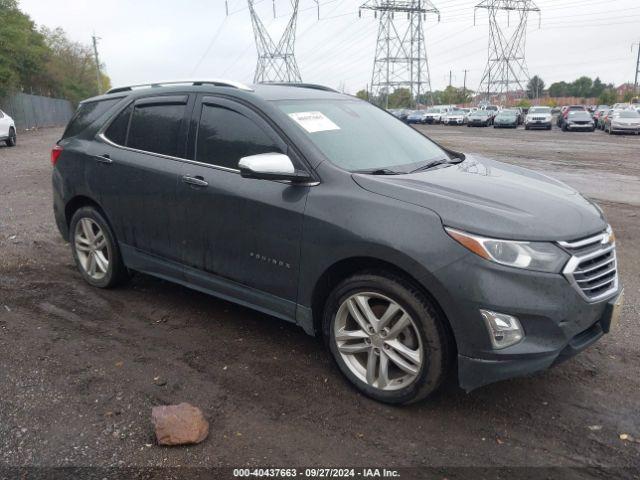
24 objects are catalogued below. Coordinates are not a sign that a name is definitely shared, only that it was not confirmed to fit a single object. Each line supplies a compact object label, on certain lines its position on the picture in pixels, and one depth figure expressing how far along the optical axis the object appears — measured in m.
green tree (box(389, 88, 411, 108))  101.00
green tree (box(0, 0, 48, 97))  36.12
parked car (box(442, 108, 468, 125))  51.09
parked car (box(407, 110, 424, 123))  58.59
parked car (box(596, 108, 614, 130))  35.14
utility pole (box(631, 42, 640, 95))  78.07
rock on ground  2.95
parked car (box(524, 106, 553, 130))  38.75
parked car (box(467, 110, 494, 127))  45.94
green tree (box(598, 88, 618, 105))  81.75
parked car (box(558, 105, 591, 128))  39.00
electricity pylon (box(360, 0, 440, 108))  72.31
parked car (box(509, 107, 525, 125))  46.19
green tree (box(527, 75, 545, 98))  122.59
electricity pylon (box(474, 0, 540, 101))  78.75
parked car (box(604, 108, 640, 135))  31.52
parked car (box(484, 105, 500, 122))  48.38
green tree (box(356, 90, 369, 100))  101.78
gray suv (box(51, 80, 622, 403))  2.92
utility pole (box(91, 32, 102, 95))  76.60
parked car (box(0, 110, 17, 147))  21.89
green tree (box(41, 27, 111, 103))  65.44
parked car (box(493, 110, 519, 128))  42.44
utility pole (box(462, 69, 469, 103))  117.30
